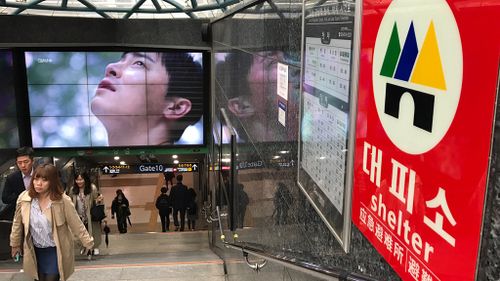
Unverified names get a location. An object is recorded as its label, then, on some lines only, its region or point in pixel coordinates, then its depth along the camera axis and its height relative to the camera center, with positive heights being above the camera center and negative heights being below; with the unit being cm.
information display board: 168 -24
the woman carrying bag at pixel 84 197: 795 -236
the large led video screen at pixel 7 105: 1098 -133
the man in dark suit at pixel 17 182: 541 -145
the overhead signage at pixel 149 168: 1505 -368
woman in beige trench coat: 403 -143
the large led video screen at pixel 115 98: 1177 -126
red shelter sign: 92 -18
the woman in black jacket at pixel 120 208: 1336 -422
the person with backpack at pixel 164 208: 1323 -421
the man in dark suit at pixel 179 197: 1284 -380
